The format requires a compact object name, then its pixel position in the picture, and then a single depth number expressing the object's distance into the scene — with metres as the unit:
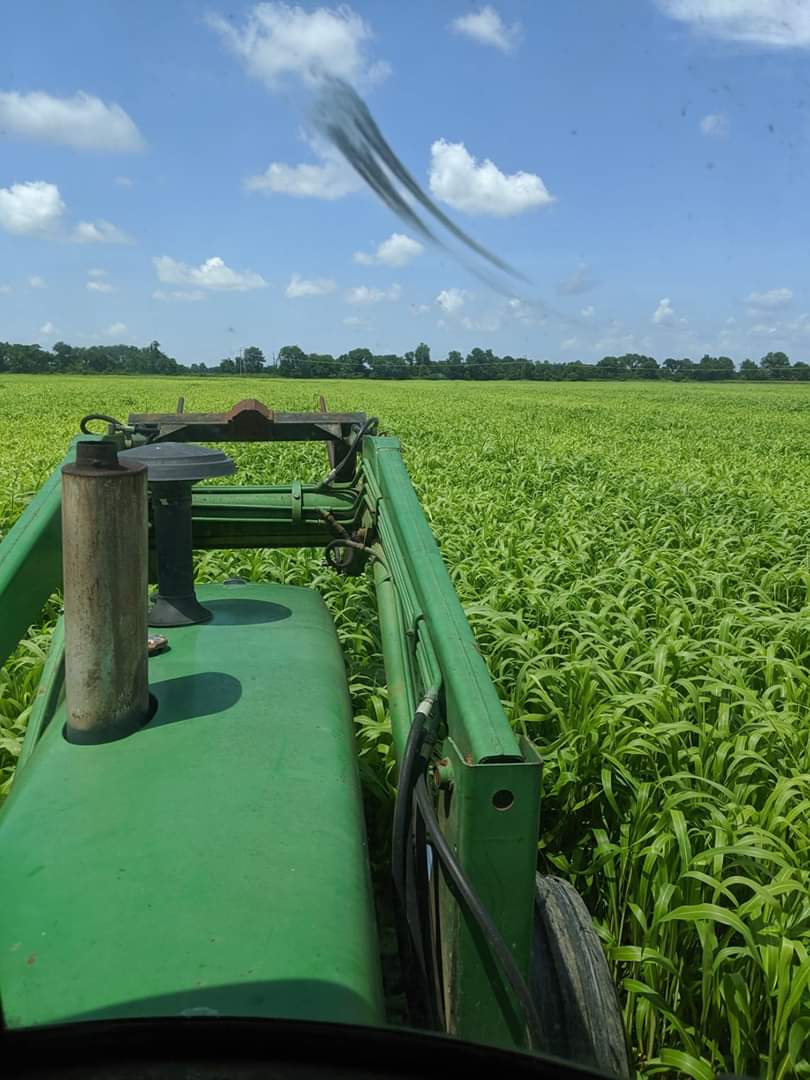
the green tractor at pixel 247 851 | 0.62
